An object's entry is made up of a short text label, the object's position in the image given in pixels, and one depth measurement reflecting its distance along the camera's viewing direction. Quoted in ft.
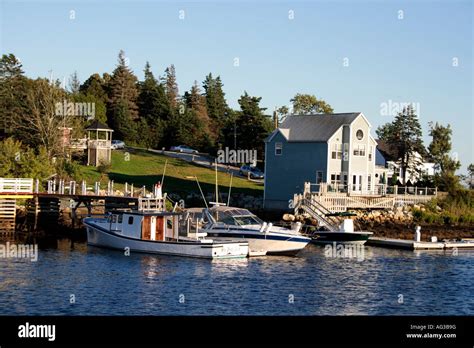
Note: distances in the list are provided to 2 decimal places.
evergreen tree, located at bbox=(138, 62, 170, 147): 355.56
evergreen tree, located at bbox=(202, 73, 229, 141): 429.46
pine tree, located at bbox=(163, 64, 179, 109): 443.73
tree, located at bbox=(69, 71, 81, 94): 393.29
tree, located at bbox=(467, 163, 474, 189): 287.89
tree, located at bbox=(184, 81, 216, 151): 353.31
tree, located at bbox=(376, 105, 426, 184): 314.35
